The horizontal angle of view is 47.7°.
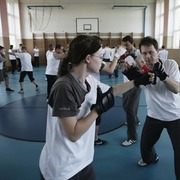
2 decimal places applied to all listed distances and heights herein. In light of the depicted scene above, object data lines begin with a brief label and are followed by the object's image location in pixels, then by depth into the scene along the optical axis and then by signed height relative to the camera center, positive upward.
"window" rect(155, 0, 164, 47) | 14.49 +1.80
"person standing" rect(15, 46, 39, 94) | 6.34 -0.48
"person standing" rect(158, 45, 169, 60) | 10.16 -0.34
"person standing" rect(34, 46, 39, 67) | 14.96 -0.46
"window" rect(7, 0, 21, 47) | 14.11 +1.94
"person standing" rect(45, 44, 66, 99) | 4.78 -0.35
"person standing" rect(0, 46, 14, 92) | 6.11 -0.75
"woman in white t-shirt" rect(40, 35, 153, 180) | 0.98 -0.32
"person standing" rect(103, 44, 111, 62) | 10.77 -0.38
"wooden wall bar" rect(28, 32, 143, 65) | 16.06 +0.73
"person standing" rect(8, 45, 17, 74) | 11.63 -0.73
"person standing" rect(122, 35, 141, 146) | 2.96 -0.85
